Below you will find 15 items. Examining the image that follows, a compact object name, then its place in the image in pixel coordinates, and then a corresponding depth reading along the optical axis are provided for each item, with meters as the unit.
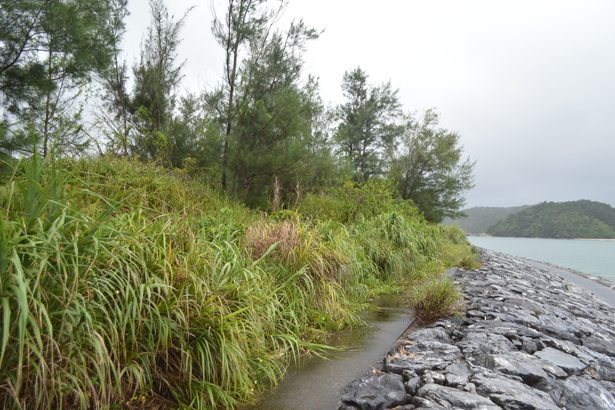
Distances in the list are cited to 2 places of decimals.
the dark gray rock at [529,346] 3.55
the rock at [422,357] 2.89
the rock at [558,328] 4.32
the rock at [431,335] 3.59
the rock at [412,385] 2.53
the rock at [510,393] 2.38
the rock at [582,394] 2.68
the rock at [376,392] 2.34
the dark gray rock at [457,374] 2.64
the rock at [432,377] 2.63
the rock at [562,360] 3.26
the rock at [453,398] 2.31
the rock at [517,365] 2.90
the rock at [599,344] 4.23
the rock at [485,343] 3.32
